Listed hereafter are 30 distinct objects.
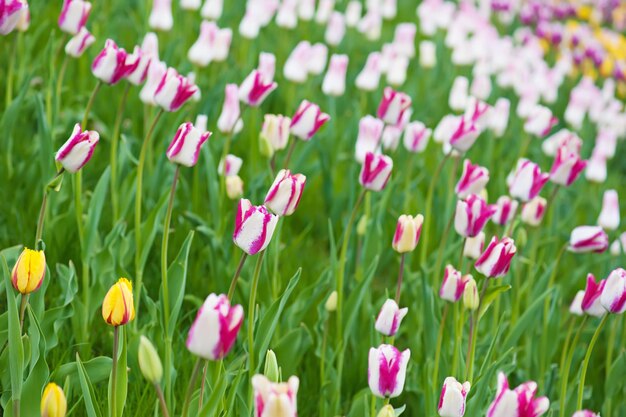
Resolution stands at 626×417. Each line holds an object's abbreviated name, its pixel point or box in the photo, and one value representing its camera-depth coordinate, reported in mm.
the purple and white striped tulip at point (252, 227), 2917
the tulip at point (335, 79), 4283
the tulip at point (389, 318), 3080
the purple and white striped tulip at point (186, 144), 3068
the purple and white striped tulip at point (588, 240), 3390
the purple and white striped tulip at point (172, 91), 3250
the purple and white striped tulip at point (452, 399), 2926
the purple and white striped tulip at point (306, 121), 3373
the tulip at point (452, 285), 3202
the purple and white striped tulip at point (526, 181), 3372
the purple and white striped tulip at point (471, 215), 3220
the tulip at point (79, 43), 3467
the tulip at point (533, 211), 3585
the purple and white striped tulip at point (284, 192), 2993
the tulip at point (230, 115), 3554
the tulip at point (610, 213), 3805
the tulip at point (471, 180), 3360
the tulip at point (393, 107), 3531
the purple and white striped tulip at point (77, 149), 3016
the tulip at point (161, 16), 4401
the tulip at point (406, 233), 3166
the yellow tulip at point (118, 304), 2859
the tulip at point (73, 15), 3449
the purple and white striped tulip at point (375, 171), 3271
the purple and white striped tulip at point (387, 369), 2932
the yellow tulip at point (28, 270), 2910
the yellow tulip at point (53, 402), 2823
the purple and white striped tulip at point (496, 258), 3122
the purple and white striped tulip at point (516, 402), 2847
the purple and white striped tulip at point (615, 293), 3065
